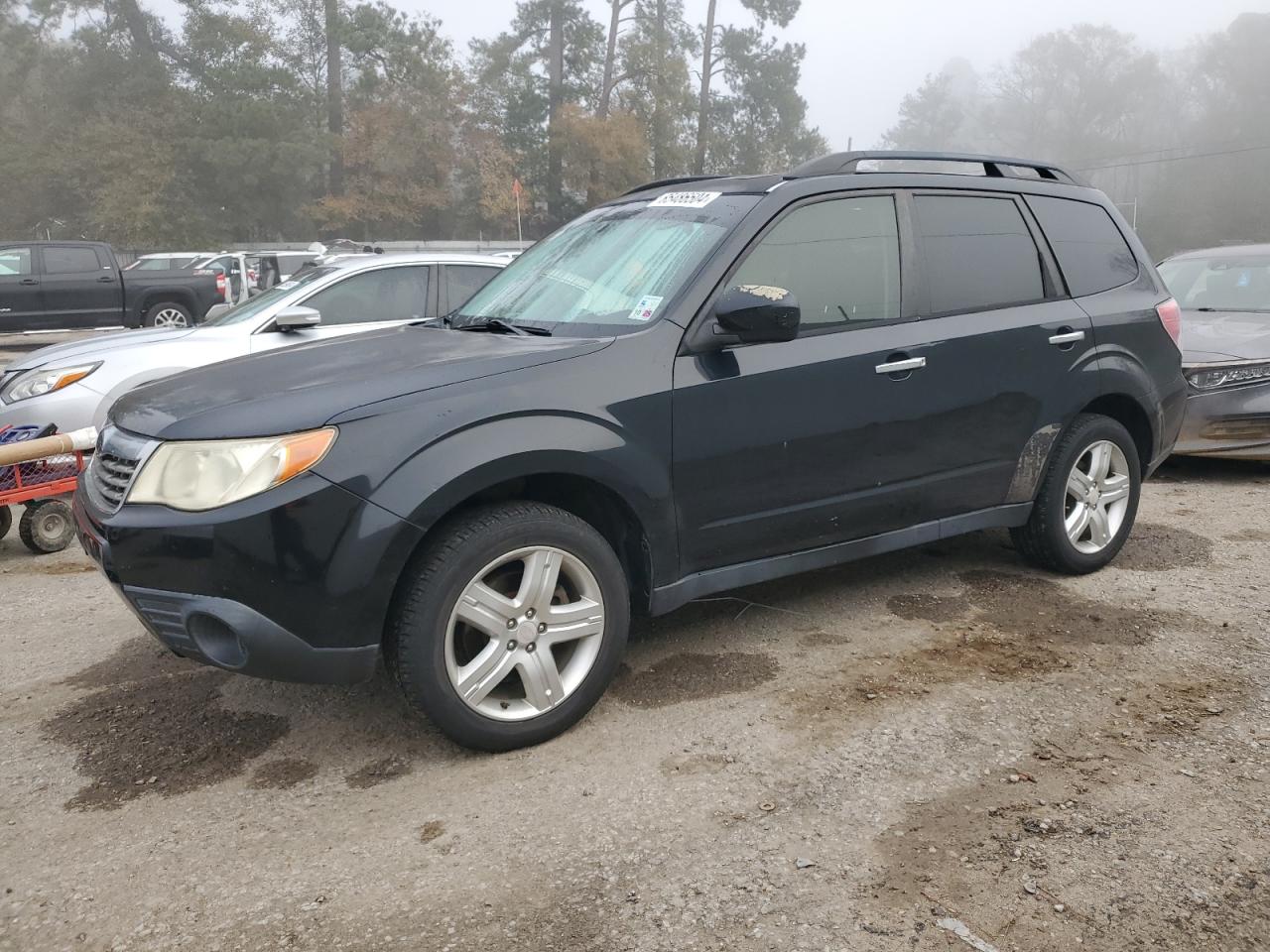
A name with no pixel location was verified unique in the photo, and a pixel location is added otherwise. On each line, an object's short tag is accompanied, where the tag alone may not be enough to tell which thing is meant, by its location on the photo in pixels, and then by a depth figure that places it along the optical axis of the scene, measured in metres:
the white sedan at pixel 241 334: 6.66
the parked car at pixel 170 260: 23.14
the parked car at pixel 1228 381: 6.85
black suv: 2.98
